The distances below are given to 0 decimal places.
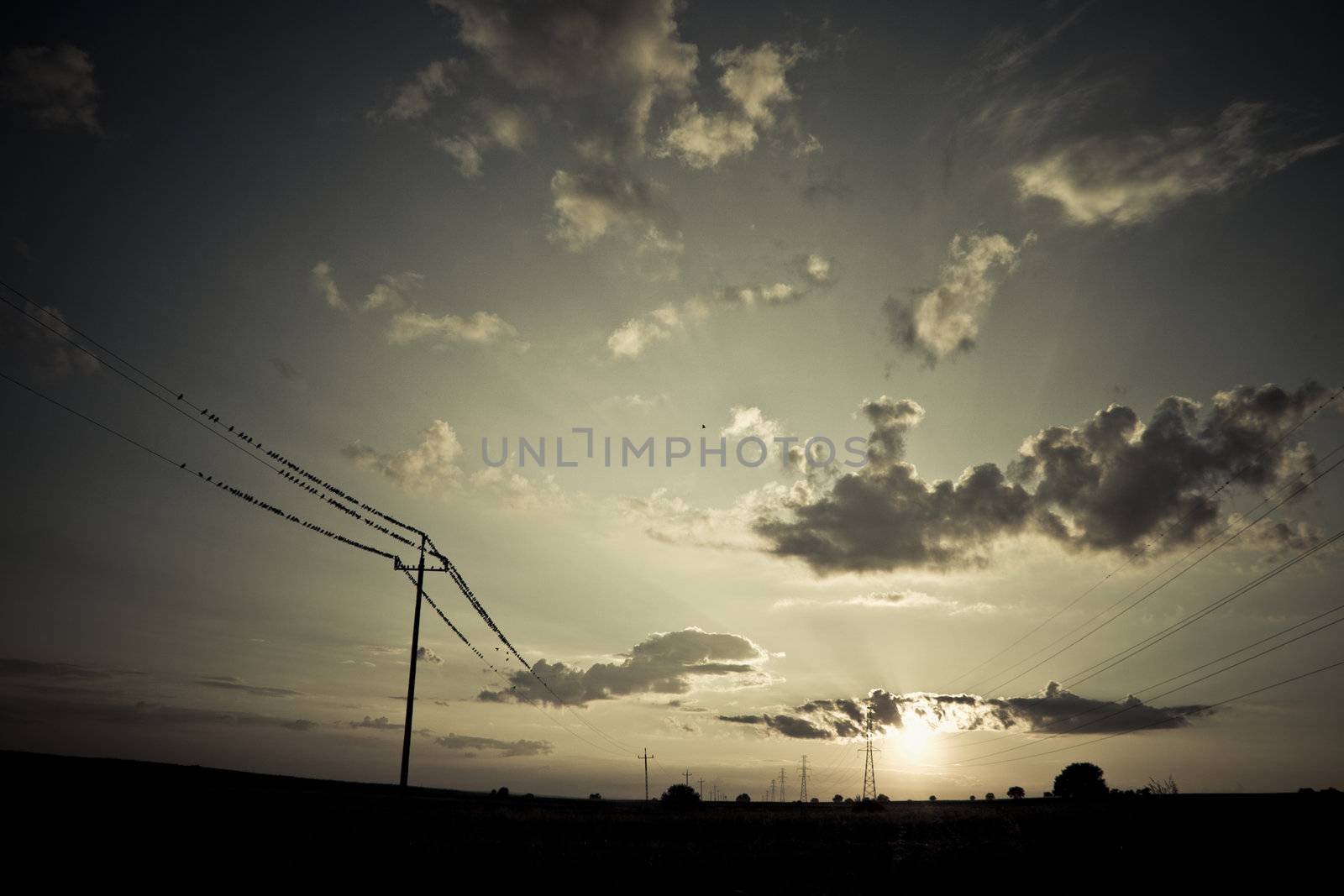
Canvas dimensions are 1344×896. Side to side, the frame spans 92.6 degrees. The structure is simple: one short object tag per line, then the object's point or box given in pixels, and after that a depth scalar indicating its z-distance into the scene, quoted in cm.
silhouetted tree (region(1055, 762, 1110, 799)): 9881
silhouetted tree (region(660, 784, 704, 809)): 7512
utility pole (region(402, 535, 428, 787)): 3735
